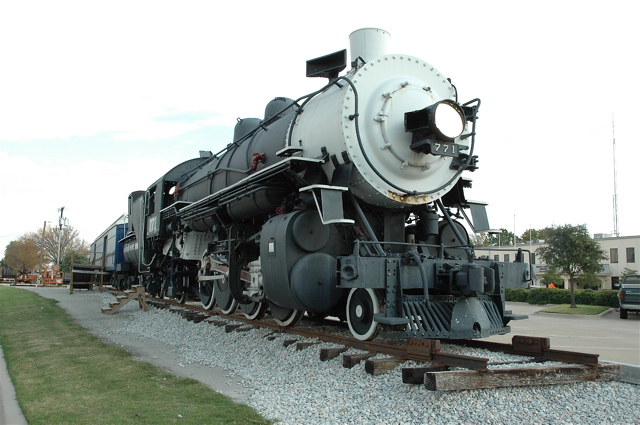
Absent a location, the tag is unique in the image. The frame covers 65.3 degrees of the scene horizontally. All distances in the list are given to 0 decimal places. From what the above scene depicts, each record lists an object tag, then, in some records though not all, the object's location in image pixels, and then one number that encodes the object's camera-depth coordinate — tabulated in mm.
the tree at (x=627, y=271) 30894
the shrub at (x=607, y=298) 21859
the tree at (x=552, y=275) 23819
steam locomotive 5746
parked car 16609
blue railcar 22242
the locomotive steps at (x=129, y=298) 13656
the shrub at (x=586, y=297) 22797
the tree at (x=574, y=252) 23000
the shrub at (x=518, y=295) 26203
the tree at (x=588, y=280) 23397
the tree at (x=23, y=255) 62125
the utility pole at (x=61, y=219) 60938
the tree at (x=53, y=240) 66000
